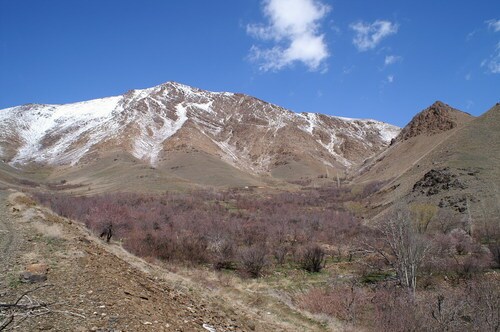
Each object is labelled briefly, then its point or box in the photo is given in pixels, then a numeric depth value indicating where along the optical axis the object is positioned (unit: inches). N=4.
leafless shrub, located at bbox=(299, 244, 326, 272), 1147.3
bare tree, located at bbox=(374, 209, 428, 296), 838.3
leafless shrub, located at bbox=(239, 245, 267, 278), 1037.8
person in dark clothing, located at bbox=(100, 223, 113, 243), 945.6
